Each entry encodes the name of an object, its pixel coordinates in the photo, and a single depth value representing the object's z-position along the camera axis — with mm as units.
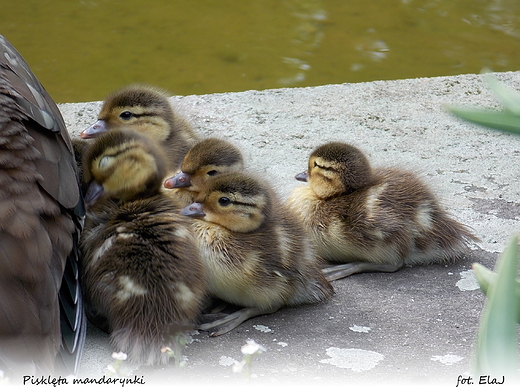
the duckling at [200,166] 5543
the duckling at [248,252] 5012
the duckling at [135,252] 4590
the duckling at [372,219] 5656
